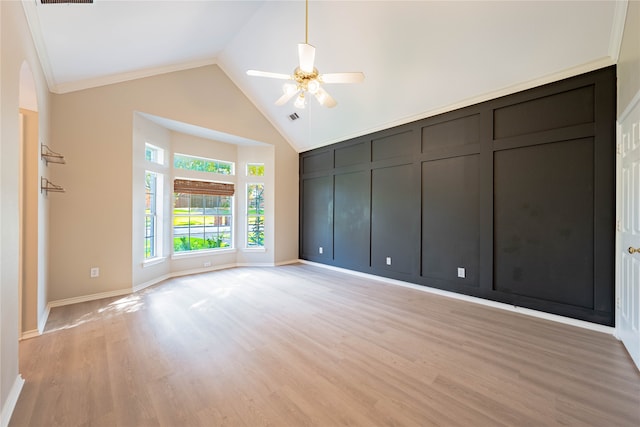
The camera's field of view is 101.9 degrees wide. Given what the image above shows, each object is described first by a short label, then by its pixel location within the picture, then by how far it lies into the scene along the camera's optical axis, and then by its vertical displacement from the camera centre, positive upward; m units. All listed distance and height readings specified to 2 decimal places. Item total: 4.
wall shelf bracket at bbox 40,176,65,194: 2.93 +0.29
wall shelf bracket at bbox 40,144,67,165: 2.91 +0.68
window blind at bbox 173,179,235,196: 5.12 +0.52
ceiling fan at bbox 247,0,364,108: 2.58 +1.48
